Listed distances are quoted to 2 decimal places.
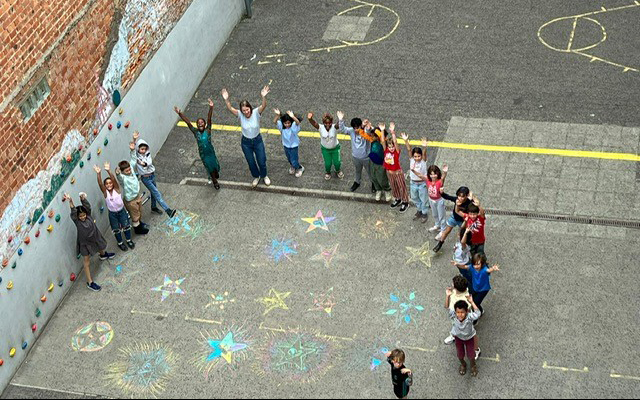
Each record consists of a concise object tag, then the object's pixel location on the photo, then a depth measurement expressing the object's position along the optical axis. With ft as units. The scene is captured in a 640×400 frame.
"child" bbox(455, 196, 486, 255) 42.86
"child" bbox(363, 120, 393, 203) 48.11
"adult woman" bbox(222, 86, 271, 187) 50.19
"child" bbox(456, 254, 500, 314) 40.01
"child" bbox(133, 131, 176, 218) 49.03
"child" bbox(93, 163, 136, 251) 47.39
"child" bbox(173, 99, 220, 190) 50.52
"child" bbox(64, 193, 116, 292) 45.70
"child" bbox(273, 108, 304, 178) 50.08
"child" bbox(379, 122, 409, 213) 47.73
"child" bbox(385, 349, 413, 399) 36.94
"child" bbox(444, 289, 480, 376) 38.17
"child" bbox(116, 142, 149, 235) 48.11
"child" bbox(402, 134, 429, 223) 46.39
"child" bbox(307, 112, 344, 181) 49.78
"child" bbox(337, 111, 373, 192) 48.37
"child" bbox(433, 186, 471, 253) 43.47
